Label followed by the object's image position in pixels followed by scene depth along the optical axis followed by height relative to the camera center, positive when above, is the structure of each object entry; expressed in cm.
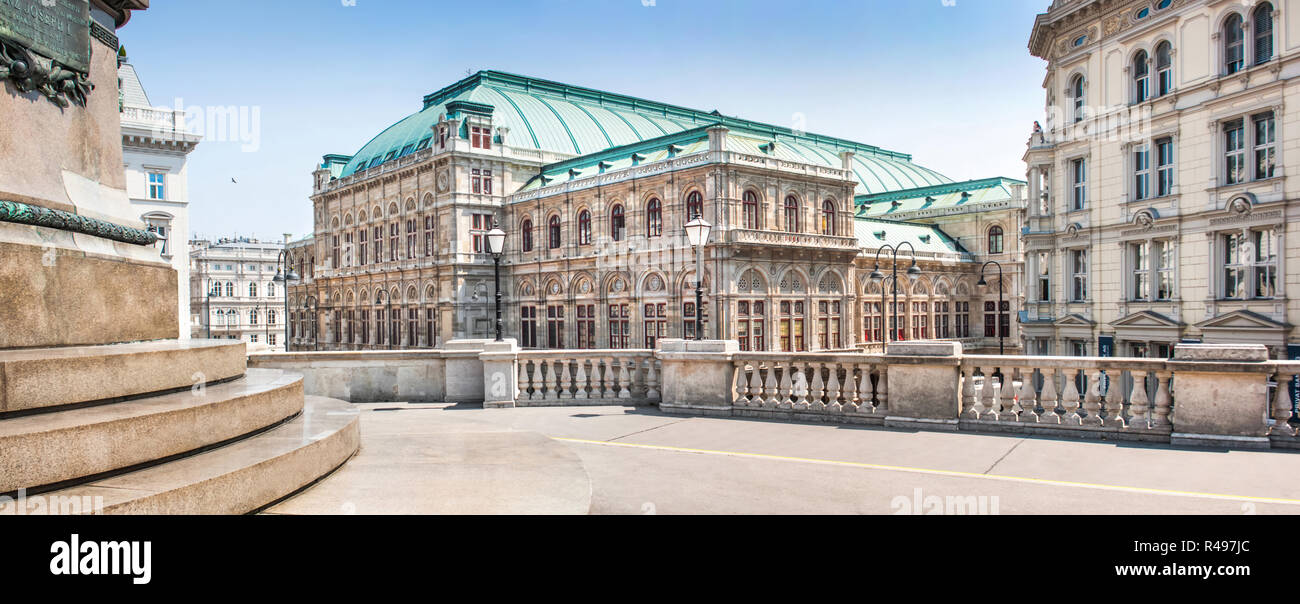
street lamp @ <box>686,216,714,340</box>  1551 +143
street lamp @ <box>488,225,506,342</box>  1778 +149
